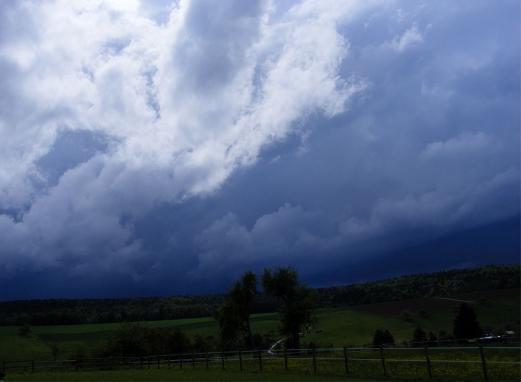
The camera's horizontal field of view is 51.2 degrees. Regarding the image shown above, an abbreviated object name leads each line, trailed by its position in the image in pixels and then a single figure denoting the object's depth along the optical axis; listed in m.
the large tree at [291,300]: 78.38
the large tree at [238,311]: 84.19
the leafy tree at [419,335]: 77.06
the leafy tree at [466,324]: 74.06
